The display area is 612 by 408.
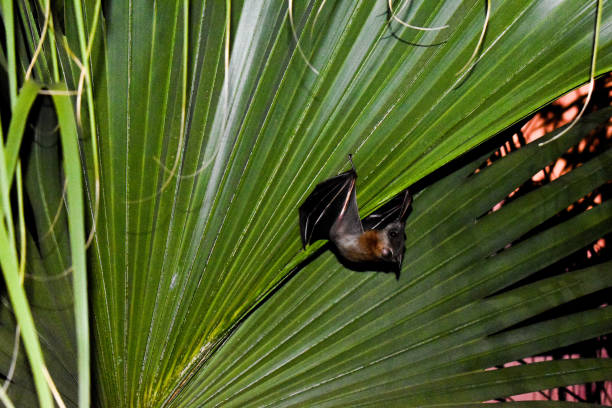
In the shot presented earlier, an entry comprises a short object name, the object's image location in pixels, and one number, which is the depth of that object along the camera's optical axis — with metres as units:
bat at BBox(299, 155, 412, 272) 2.08
